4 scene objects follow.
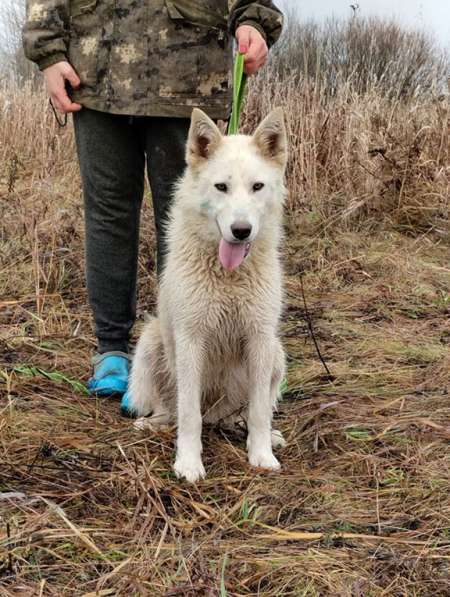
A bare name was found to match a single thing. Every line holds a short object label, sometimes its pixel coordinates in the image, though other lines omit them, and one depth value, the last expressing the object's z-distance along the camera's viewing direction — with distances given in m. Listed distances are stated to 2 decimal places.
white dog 2.32
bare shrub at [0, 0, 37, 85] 16.45
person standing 2.67
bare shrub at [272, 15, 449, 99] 7.07
